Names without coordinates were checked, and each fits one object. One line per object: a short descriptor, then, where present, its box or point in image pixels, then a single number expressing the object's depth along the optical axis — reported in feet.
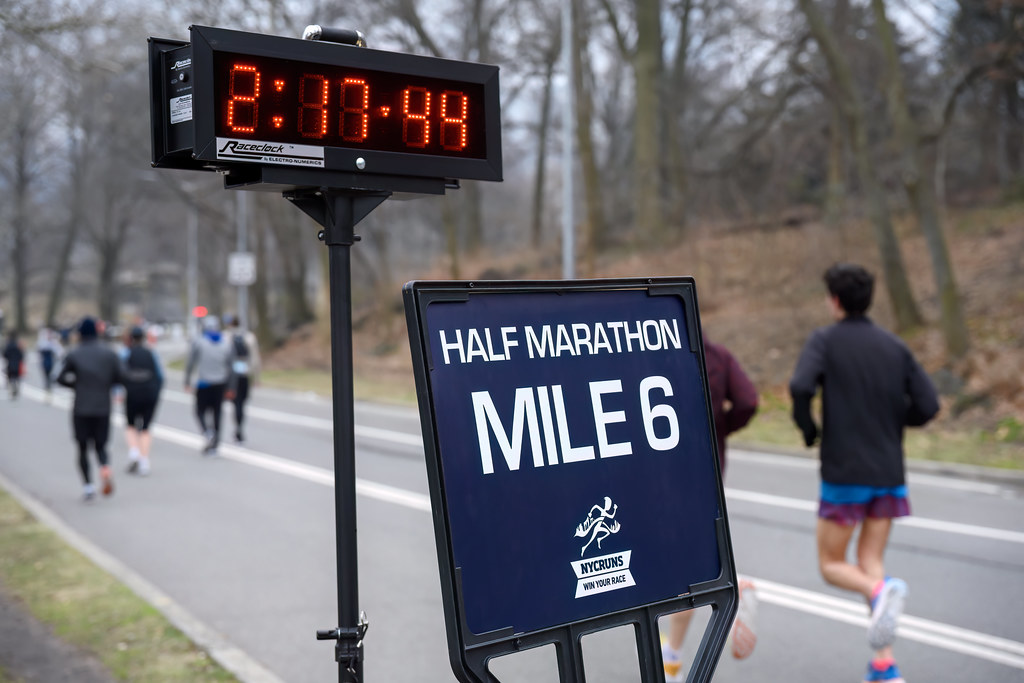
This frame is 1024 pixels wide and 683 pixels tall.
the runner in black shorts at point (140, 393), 40.83
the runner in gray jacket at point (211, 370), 46.65
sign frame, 8.75
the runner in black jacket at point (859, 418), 16.56
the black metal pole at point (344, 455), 10.46
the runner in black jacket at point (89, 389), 36.04
